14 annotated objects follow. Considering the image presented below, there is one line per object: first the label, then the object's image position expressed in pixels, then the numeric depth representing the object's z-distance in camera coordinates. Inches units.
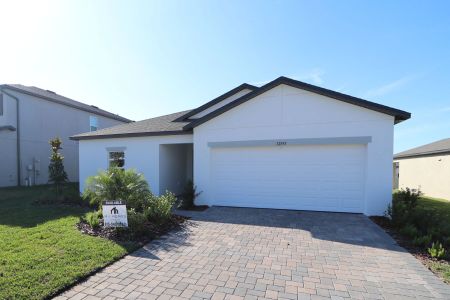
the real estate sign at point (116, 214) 244.4
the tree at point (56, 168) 455.2
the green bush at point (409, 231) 243.1
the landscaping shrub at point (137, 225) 249.0
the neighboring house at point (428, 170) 603.8
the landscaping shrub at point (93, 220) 263.3
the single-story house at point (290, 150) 329.1
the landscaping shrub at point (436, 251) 195.2
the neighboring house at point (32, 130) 633.0
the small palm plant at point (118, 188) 283.4
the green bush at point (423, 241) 220.2
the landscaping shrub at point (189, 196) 395.6
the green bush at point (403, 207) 279.1
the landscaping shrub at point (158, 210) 286.8
